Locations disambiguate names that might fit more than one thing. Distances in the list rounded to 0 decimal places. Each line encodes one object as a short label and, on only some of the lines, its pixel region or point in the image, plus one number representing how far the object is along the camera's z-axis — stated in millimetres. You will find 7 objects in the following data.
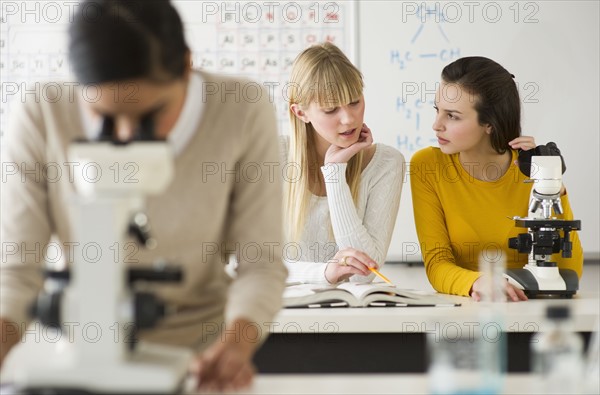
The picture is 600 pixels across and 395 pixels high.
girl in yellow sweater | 2877
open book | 2597
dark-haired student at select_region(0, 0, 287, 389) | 1975
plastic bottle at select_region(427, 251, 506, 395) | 1611
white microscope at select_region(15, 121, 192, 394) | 1481
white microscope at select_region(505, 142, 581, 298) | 2687
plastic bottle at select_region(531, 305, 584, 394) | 1701
